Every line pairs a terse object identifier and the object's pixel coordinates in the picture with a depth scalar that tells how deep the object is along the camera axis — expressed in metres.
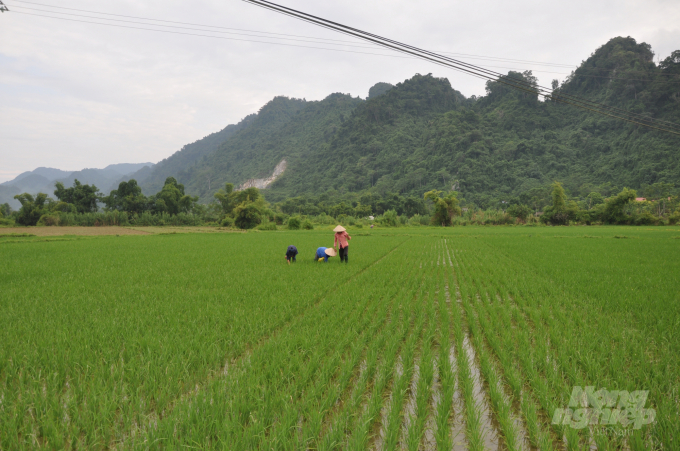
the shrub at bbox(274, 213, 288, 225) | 51.78
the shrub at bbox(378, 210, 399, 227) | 45.50
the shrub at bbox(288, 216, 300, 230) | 39.47
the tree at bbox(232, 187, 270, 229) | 40.31
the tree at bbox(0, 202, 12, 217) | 44.22
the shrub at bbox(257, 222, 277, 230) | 38.97
